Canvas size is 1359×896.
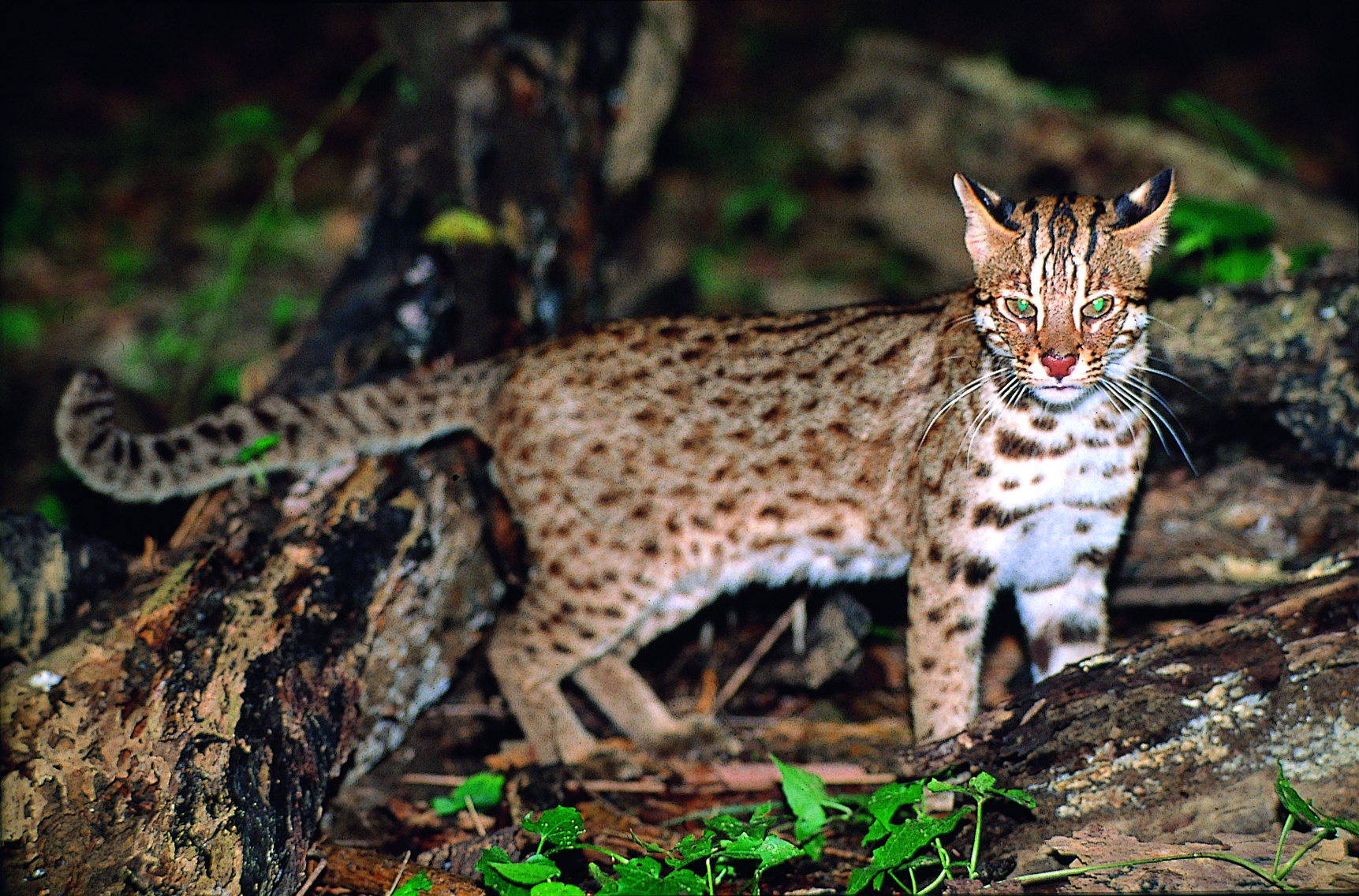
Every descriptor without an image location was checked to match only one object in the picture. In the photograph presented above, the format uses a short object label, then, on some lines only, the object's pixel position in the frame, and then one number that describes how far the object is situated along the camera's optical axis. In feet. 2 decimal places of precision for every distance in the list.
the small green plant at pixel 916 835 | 18.97
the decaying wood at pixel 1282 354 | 27.22
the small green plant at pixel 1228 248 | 32.55
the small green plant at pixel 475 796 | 24.77
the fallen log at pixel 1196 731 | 19.57
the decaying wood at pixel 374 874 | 20.93
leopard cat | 24.02
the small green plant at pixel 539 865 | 18.53
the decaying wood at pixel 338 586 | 19.25
